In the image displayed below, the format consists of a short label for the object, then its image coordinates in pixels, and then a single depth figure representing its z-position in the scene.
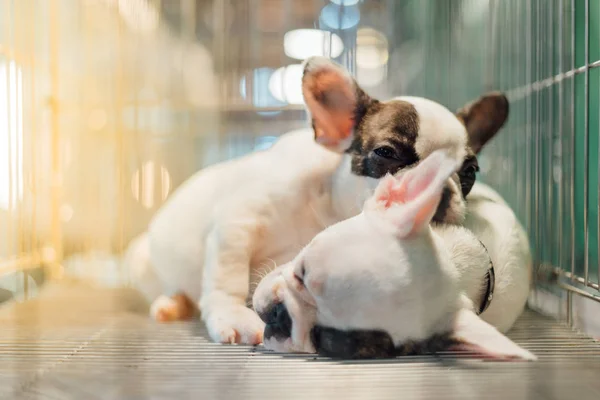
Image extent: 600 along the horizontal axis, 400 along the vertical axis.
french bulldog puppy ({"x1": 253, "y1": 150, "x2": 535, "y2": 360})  0.78
